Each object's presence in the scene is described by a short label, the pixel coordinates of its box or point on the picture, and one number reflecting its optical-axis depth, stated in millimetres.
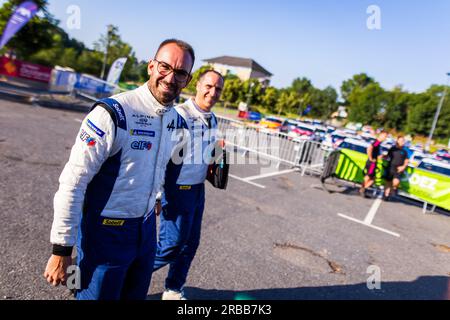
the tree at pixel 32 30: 21828
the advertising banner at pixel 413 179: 8938
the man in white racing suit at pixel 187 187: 2848
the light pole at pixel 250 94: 56116
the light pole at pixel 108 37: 43209
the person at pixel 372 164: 9169
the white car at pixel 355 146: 16016
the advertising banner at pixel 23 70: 18891
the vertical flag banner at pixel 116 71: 17500
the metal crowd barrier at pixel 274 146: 11047
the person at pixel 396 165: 9211
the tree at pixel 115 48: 45244
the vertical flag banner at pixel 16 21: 22031
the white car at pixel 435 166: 11477
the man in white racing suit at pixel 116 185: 1595
